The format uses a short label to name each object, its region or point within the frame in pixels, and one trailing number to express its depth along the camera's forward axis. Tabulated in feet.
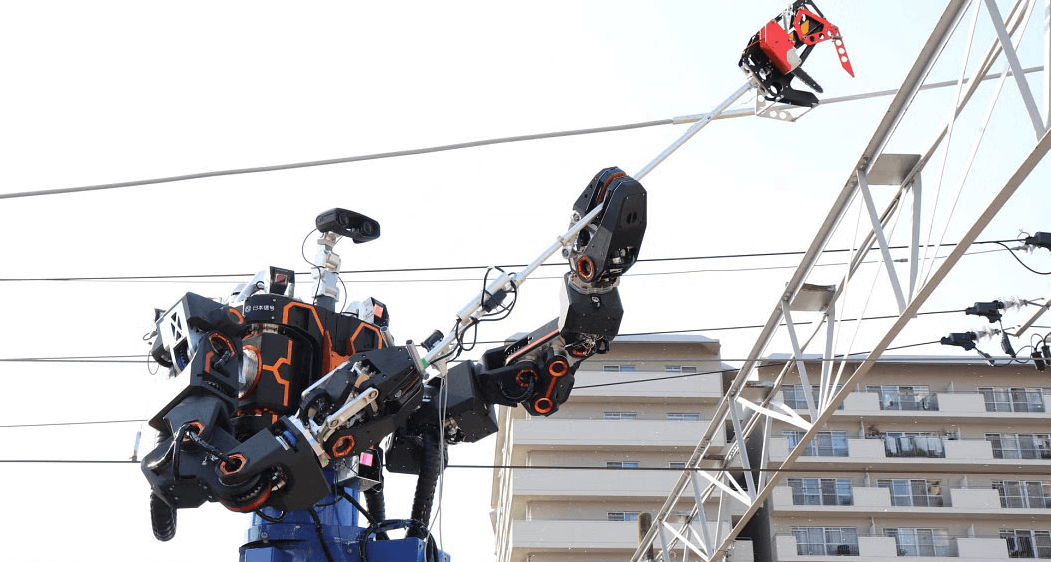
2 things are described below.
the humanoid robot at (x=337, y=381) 23.38
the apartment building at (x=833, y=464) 126.52
